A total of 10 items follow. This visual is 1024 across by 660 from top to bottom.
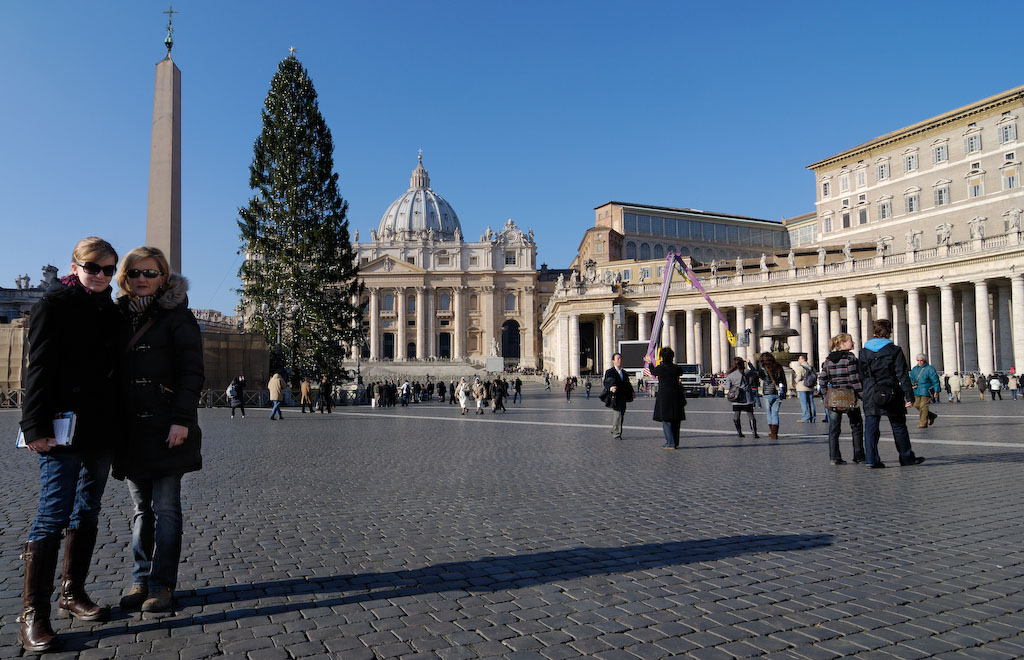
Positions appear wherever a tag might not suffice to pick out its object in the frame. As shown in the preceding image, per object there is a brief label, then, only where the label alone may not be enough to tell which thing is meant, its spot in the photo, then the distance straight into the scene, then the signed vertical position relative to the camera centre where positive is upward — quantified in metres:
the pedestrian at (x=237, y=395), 21.14 -0.66
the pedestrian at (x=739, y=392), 13.09 -0.46
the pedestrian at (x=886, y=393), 8.54 -0.34
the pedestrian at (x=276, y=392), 20.41 -0.56
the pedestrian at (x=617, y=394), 12.54 -0.46
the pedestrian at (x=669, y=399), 10.97 -0.49
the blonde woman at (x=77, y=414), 3.32 -0.20
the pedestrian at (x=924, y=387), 14.23 -0.46
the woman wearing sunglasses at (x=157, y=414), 3.66 -0.21
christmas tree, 30.61 +5.82
